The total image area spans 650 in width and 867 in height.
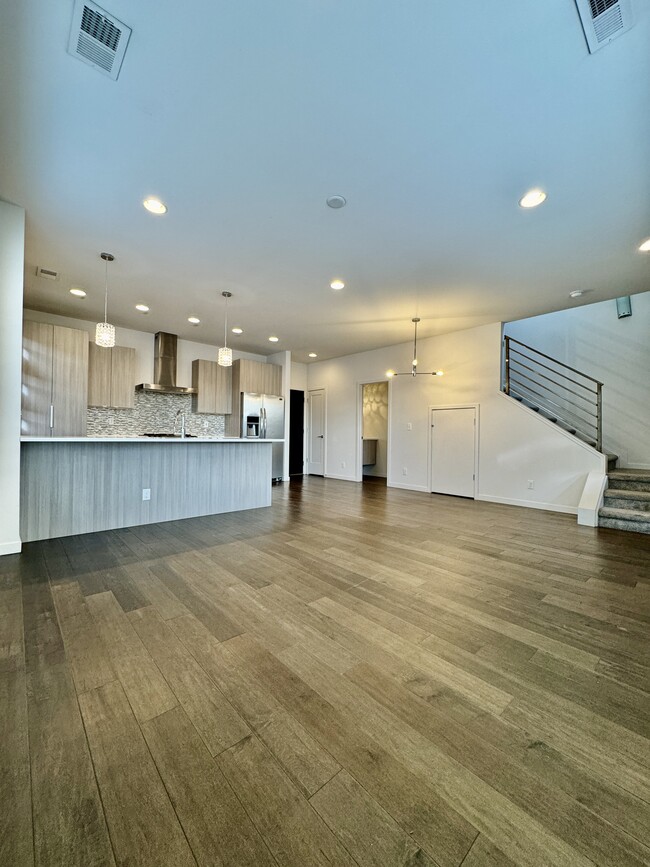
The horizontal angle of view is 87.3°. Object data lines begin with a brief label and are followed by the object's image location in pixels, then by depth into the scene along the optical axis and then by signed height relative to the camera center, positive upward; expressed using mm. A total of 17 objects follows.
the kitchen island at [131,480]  3371 -535
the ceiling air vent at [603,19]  1493 +1900
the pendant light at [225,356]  4816 +1128
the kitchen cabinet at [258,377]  7273 +1316
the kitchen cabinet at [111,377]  5656 +995
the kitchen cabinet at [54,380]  4875 +797
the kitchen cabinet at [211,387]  6992 +1024
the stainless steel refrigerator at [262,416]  7277 +438
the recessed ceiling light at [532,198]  2596 +1868
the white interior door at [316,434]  8781 +64
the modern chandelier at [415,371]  6173 +1285
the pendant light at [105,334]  3836 +1134
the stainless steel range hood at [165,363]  6609 +1414
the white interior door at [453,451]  6090 -247
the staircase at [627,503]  4105 -824
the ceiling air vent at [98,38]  1545 +1903
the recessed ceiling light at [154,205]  2799 +1925
